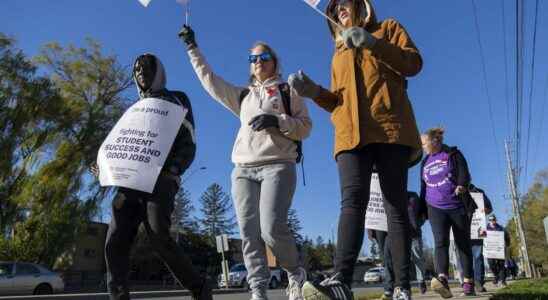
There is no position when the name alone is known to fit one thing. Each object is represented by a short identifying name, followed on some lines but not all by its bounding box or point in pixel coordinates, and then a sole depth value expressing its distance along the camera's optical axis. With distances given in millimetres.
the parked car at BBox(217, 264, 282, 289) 28381
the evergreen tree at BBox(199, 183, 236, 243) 80625
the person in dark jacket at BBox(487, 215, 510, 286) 14103
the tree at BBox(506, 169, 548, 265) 61981
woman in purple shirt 5861
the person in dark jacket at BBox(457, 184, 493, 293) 8484
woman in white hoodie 3744
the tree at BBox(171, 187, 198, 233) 72250
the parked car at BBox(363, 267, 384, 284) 46278
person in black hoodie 3574
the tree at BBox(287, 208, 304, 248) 94981
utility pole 41500
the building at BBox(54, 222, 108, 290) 31338
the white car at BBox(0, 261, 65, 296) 19375
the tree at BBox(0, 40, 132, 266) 26906
